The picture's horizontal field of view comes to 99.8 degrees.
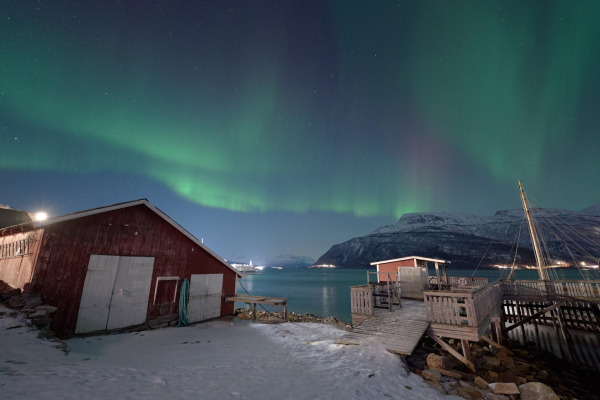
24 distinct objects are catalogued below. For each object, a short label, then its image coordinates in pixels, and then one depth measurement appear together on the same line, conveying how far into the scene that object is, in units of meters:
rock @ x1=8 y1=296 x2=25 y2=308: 9.66
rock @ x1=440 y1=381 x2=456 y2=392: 7.97
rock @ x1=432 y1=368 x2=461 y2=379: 8.88
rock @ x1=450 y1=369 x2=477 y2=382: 8.78
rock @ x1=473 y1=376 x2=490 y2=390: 8.22
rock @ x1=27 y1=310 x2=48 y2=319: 9.20
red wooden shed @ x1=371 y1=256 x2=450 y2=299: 21.52
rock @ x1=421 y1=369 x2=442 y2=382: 8.39
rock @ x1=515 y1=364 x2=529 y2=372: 13.40
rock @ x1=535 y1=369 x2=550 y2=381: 12.75
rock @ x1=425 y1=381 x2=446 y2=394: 7.75
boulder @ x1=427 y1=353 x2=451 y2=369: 9.44
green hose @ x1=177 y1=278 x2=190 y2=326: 15.30
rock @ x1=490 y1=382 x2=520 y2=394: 7.66
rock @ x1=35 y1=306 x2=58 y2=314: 9.72
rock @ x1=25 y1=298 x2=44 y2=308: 9.73
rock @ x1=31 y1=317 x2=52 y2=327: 9.16
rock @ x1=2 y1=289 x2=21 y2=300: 10.33
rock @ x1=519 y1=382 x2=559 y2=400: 7.52
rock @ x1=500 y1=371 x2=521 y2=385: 9.66
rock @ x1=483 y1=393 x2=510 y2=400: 7.42
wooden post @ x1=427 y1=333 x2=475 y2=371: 10.44
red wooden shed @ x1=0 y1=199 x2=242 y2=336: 10.80
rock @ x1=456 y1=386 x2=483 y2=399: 7.54
